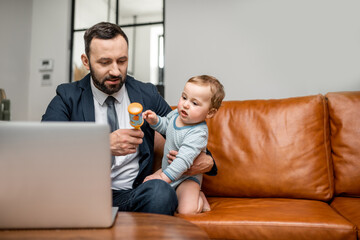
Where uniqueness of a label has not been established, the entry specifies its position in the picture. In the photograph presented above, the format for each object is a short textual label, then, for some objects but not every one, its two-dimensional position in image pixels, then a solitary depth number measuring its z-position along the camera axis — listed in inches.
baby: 46.3
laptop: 24.5
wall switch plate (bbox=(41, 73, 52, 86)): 120.3
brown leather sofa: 56.6
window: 120.1
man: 50.0
